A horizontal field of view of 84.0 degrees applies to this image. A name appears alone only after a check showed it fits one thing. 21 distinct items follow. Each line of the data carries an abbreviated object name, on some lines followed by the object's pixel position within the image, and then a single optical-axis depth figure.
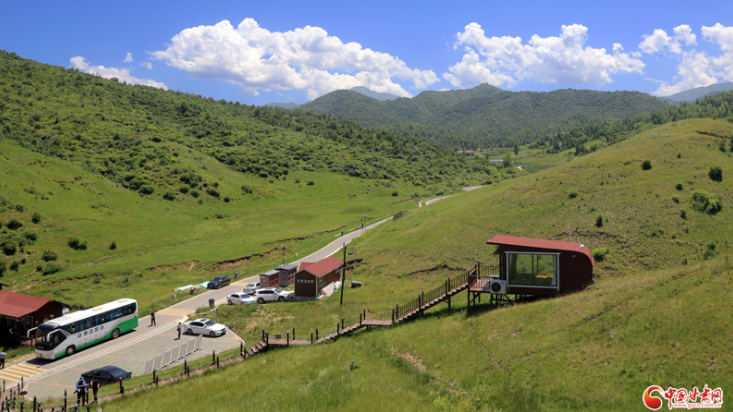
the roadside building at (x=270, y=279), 51.31
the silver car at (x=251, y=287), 49.95
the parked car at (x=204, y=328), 35.14
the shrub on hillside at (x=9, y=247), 64.12
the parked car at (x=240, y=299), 45.22
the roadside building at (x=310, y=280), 45.03
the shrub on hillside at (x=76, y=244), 70.44
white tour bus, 31.75
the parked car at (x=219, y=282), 54.12
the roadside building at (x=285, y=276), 52.09
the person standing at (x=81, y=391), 21.33
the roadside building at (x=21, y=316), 35.97
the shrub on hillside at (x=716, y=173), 41.19
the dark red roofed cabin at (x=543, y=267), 24.06
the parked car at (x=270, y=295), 46.22
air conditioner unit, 24.84
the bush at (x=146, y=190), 108.88
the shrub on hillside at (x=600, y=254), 33.28
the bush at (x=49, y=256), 65.88
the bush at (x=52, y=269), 63.08
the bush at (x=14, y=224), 69.56
